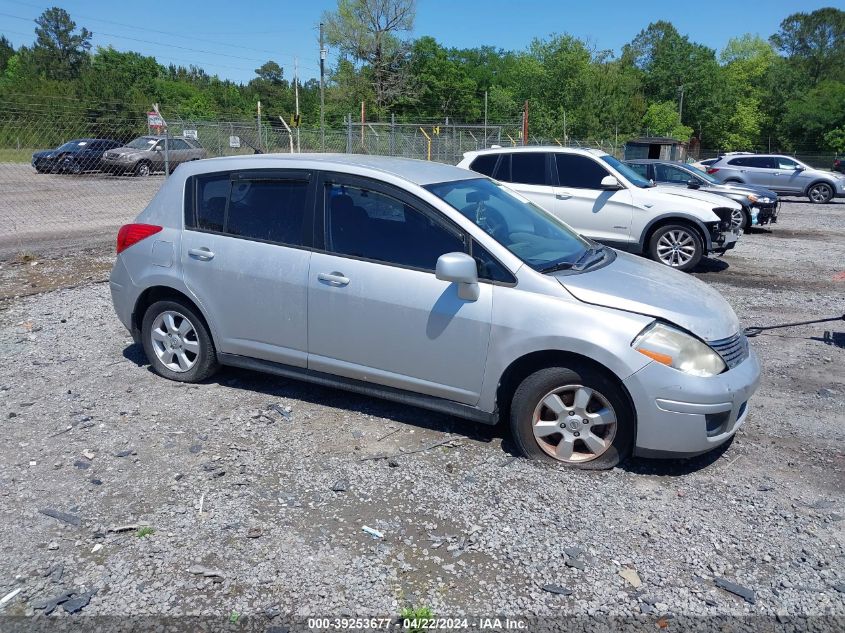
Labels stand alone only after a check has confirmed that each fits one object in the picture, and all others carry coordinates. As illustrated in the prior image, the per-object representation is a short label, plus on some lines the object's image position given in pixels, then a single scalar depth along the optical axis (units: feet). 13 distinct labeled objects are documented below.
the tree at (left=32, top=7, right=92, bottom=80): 333.83
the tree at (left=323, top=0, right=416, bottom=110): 203.92
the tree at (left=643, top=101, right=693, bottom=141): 232.53
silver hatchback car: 13.85
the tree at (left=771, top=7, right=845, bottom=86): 271.49
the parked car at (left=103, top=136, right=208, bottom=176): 66.85
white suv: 36.09
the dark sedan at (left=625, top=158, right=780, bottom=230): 51.67
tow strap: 24.63
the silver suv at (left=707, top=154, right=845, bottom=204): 80.38
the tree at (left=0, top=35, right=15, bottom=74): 362.33
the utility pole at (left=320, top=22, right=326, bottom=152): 135.33
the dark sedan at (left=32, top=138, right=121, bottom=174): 60.95
